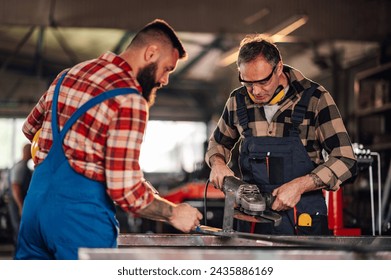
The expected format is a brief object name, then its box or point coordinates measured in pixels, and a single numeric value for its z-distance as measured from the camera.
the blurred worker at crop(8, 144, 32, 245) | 6.14
